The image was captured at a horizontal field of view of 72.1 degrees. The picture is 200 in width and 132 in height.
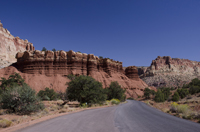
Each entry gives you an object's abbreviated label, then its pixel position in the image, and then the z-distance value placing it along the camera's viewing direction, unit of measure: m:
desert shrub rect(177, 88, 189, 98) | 42.29
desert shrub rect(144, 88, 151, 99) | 66.50
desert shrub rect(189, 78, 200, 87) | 50.96
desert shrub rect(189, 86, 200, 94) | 42.00
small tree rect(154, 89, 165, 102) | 44.02
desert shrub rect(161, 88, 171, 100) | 46.97
